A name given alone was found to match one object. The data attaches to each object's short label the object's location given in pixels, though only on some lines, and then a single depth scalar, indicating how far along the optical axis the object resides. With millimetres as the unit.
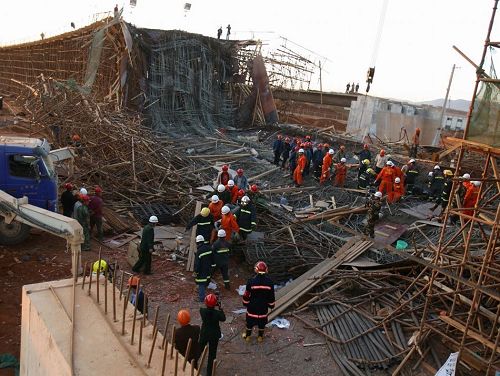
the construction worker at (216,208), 11352
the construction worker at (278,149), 20750
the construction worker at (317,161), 18312
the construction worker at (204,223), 10406
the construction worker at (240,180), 14595
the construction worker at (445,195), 13594
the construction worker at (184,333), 6152
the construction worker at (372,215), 12602
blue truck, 10484
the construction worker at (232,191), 13016
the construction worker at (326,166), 17359
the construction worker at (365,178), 16594
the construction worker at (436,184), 15727
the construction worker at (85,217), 10664
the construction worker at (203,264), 8766
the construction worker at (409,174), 17078
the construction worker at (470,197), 11734
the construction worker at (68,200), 11500
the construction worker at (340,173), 17225
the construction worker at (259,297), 7594
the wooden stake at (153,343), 4295
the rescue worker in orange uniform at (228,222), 10570
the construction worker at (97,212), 11359
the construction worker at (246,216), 11250
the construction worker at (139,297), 6875
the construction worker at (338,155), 20375
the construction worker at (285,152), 20422
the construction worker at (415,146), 21948
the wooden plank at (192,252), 10750
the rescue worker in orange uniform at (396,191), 15388
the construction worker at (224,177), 14417
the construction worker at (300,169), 17625
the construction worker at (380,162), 17781
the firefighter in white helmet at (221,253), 9547
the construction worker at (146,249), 9906
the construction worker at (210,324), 6426
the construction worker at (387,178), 15219
